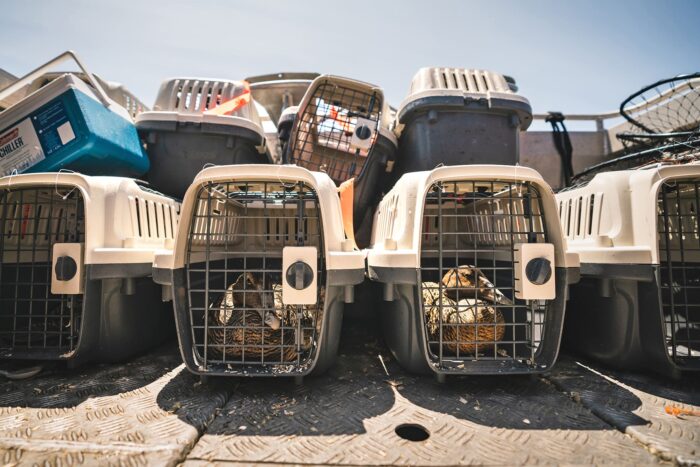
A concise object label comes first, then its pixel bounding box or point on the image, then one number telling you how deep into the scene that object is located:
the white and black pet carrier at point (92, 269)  1.18
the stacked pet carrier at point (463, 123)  1.78
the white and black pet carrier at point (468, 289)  1.08
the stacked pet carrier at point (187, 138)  1.87
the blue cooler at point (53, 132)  1.54
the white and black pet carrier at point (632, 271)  1.13
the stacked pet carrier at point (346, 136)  1.92
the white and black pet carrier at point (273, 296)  1.04
